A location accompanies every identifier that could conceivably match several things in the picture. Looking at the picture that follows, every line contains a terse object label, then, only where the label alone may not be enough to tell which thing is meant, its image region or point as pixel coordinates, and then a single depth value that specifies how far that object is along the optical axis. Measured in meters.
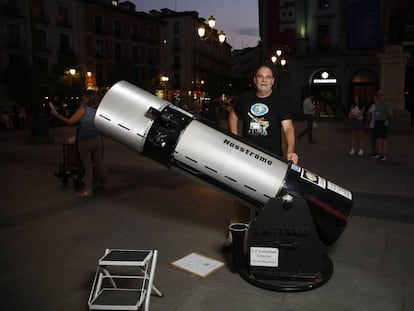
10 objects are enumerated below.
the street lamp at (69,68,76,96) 34.50
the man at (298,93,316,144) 15.38
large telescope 3.59
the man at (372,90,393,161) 11.02
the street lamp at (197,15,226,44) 18.70
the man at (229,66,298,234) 4.21
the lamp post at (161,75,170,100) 58.98
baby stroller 7.42
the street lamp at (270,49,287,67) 29.69
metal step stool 2.84
